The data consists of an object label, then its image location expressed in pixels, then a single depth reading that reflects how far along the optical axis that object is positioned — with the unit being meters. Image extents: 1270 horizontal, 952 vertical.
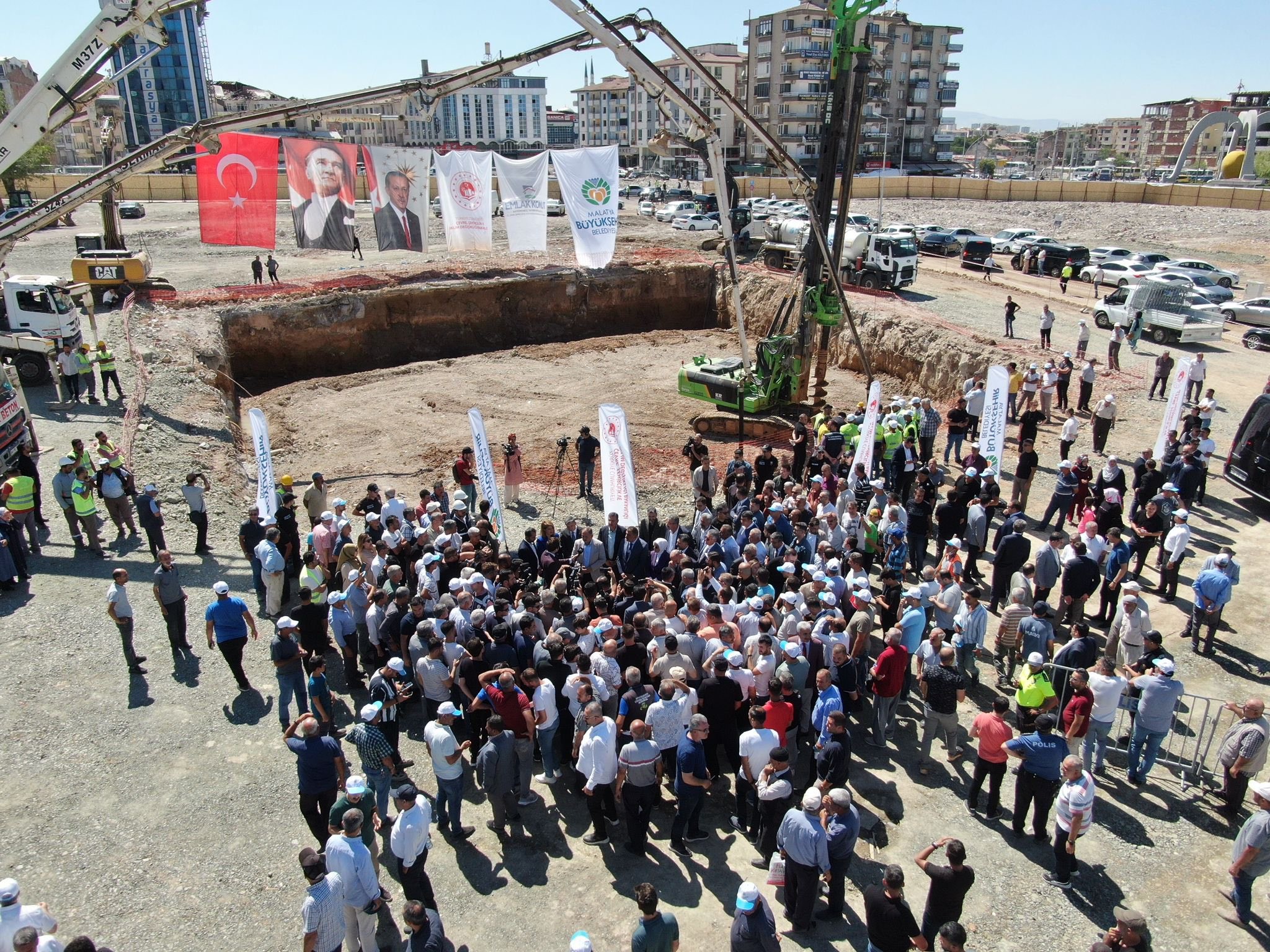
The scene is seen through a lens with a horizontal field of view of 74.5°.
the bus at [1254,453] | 14.66
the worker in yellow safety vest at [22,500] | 12.74
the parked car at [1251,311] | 27.61
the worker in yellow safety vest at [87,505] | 12.95
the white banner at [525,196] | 21.28
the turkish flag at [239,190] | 18.38
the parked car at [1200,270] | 32.84
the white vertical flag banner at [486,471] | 12.49
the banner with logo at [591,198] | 20.34
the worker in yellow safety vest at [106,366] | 19.42
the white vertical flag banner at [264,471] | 12.42
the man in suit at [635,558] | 11.58
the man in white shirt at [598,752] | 7.32
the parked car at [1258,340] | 25.91
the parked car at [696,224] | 46.50
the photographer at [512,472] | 16.03
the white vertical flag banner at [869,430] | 13.67
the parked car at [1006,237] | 43.81
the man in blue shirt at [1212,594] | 10.45
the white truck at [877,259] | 32.12
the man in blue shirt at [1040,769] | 7.27
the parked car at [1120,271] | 33.38
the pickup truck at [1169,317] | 25.12
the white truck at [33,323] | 20.34
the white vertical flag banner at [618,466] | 12.43
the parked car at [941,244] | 42.69
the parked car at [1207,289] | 29.44
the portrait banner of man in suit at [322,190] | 19.84
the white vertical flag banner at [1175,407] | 14.62
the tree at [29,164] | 52.25
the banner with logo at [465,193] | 21.56
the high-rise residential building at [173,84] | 137.50
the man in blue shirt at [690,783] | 7.20
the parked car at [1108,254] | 38.34
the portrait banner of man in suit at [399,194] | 21.02
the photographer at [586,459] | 16.72
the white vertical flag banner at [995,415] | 14.61
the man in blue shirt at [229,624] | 9.51
